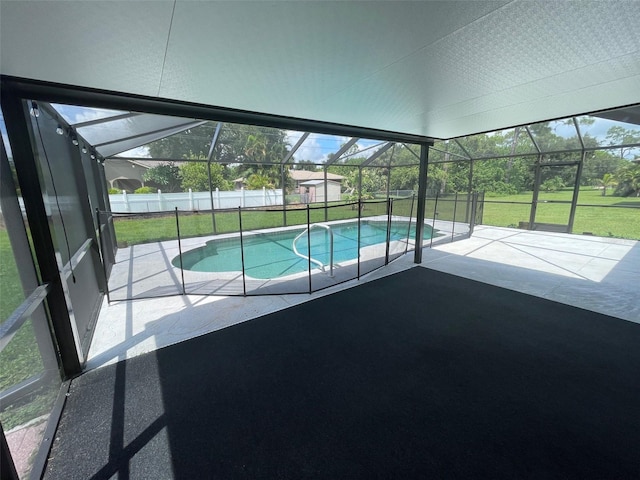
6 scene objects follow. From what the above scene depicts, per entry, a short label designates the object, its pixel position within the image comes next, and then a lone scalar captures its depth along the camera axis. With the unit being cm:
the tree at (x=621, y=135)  752
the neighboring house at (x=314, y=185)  1223
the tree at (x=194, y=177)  993
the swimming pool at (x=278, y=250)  608
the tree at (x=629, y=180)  955
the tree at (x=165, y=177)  947
